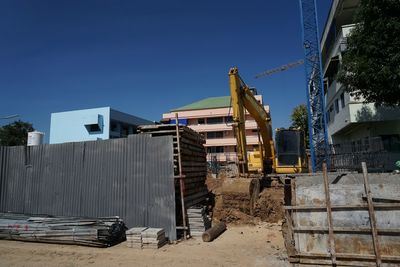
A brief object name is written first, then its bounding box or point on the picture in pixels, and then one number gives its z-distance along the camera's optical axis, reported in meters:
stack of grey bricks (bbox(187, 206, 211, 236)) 10.66
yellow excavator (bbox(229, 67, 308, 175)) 14.70
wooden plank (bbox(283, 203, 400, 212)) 6.55
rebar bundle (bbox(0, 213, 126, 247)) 9.71
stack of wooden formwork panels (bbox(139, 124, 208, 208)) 11.30
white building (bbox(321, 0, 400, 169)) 21.69
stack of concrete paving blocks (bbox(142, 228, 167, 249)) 9.41
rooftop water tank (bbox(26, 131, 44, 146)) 16.91
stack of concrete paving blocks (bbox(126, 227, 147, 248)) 9.54
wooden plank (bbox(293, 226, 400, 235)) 6.55
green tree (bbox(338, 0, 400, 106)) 13.68
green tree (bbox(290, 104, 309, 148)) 46.84
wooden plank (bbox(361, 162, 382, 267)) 6.49
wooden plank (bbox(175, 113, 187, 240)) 10.48
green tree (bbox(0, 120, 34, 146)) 55.97
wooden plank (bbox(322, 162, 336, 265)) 6.77
